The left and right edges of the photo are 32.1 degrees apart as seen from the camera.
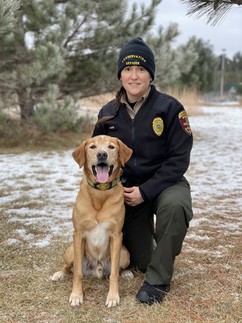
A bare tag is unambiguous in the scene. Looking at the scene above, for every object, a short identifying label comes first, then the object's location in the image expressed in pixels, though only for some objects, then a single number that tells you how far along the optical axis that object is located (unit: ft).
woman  8.58
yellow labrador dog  8.50
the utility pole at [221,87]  112.70
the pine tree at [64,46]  24.45
